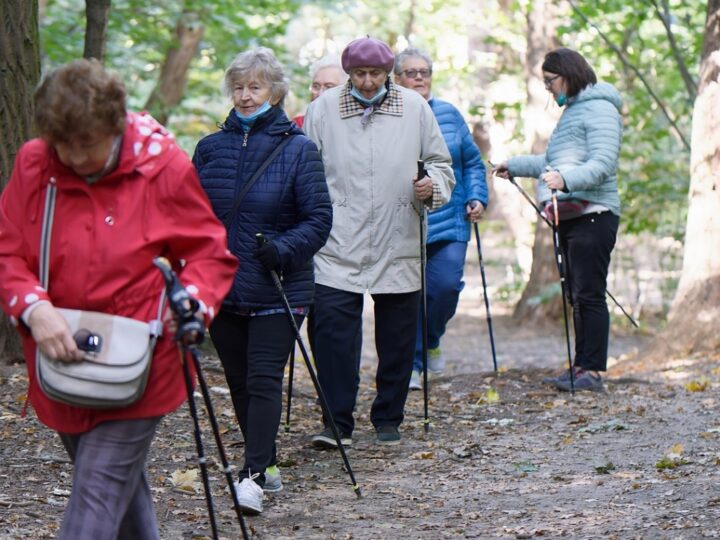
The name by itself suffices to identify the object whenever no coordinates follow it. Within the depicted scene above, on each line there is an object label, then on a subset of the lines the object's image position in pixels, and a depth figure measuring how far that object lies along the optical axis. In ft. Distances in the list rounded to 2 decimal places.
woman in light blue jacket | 50.52
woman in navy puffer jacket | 33.58
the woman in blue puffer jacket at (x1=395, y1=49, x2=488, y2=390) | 52.42
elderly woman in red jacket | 20.63
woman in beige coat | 41.27
